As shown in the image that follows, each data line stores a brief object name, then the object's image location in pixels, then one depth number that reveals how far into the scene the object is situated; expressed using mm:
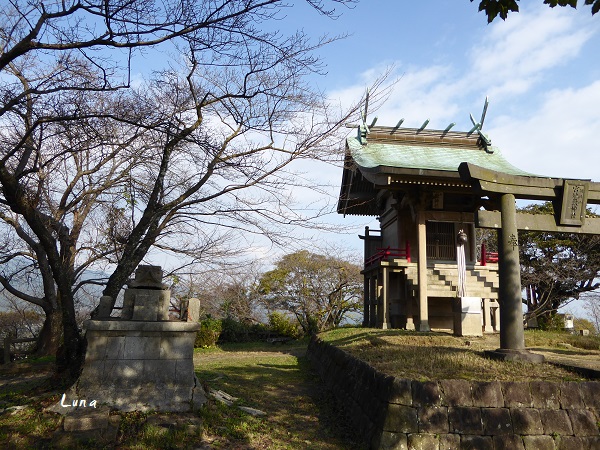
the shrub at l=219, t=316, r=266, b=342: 22547
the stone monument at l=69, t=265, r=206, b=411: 6621
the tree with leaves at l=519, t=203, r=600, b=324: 21234
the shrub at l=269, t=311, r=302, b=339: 23734
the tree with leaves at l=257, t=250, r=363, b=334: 24156
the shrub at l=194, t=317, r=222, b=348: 20516
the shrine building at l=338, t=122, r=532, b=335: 13398
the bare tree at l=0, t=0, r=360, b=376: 5312
